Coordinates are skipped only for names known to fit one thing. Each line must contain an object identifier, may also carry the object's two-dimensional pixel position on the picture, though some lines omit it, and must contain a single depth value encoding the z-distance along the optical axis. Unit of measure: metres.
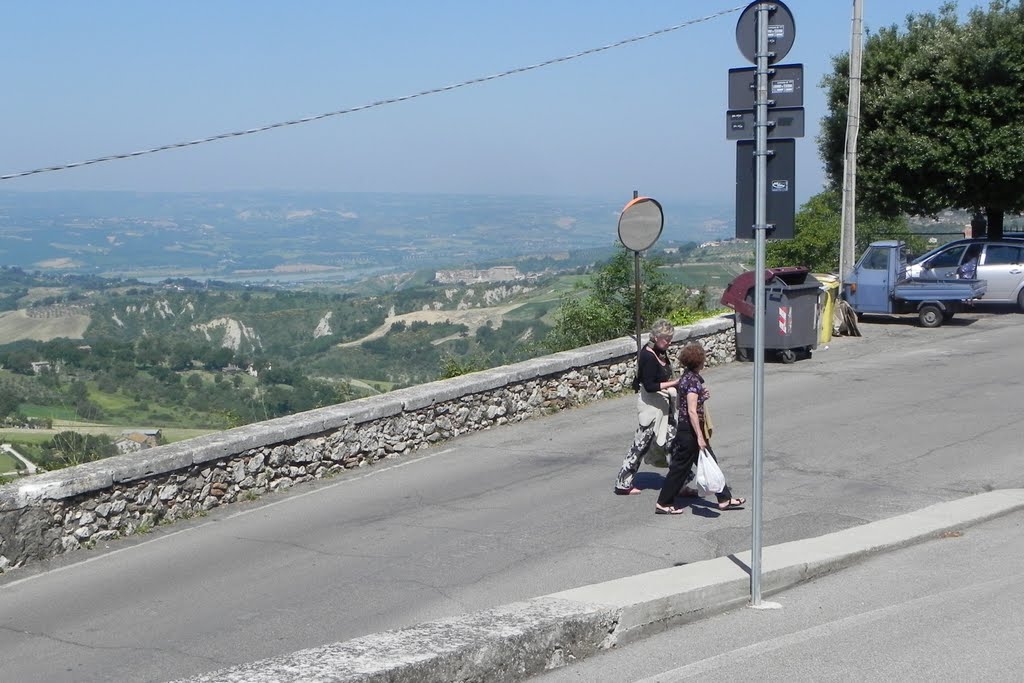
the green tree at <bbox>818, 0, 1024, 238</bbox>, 23.69
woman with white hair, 9.89
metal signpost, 6.41
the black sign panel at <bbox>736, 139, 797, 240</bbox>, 6.45
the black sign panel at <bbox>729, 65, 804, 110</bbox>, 6.42
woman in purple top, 9.13
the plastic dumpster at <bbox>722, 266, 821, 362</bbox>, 17.72
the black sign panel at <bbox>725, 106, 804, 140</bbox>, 6.42
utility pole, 21.23
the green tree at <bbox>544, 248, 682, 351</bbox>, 18.38
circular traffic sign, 6.46
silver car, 23.16
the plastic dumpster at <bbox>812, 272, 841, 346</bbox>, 19.52
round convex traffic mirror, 14.77
